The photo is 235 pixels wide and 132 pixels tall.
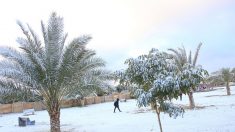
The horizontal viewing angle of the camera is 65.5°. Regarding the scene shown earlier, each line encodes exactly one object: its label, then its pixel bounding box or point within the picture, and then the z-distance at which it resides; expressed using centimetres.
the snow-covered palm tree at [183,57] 1357
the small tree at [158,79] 516
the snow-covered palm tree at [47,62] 734
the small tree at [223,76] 2201
